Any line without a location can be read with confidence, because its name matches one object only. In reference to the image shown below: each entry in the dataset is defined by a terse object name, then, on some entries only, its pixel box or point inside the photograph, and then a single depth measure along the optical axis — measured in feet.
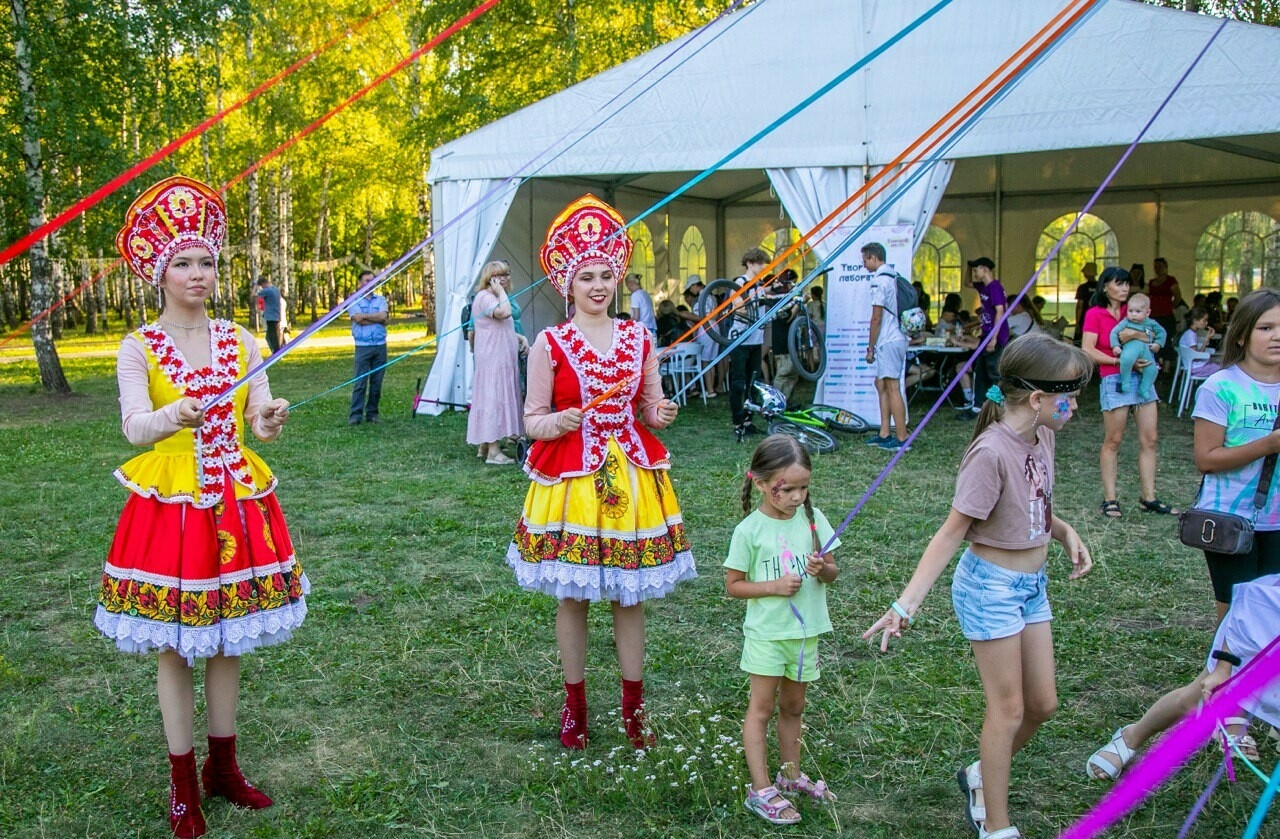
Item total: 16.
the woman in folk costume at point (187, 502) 9.41
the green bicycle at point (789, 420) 29.68
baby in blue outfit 20.35
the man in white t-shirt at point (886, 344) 29.55
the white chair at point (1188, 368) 34.63
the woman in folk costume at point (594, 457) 10.87
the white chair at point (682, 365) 39.96
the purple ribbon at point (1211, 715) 5.41
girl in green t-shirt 9.37
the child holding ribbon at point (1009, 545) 8.61
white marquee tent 29.55
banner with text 33.63
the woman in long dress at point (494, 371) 28.50
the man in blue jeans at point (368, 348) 35.83
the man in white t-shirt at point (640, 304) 40.37
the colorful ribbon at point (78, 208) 7.51
